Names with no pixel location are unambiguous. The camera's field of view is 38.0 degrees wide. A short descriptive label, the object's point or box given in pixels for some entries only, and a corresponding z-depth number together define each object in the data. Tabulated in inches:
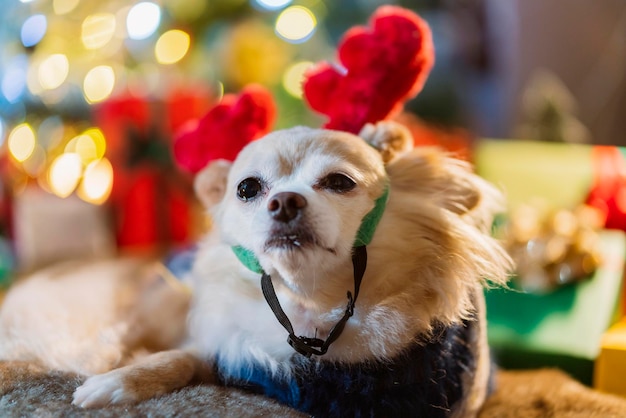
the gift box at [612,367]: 20.9
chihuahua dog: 17.0
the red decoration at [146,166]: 36.3
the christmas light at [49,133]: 35.7
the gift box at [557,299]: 22.8
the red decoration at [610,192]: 29.5
